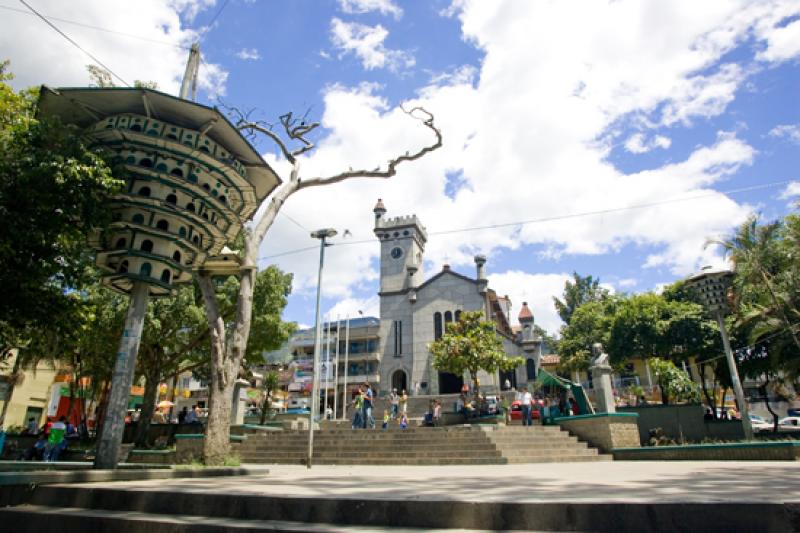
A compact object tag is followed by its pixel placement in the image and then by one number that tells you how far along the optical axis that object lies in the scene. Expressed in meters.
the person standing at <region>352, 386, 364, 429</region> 19.95
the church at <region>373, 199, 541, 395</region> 37.12
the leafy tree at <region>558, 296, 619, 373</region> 35.34
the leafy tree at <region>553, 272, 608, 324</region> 52.75
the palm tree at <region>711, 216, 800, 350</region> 19.56
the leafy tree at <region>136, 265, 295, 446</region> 20.75
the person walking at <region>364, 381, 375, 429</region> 20.34
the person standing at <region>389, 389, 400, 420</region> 27.08
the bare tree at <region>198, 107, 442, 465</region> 10.26
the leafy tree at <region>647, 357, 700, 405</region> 21.72
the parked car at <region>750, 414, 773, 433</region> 29.07
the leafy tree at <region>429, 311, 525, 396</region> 24.19
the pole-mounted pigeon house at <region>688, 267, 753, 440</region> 16.11
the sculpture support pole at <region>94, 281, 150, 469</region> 8.64
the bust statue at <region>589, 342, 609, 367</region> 16.62
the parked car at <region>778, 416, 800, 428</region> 32.88
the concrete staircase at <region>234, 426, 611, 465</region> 14.26
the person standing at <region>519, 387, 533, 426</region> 18.77
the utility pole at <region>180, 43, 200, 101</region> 10.95
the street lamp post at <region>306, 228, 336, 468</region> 15.84
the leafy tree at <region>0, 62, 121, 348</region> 8.37
